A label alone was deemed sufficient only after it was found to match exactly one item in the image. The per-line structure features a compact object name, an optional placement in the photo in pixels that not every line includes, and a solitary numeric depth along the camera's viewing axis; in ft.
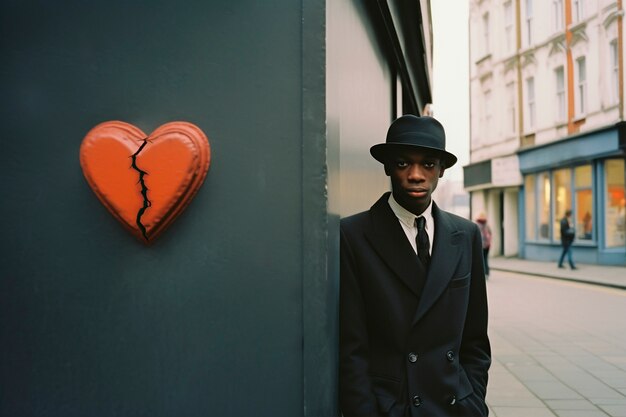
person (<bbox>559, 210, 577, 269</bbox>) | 56.90
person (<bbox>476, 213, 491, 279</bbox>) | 48.67
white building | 59.21
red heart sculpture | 5.01
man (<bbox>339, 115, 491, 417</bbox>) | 6.13
